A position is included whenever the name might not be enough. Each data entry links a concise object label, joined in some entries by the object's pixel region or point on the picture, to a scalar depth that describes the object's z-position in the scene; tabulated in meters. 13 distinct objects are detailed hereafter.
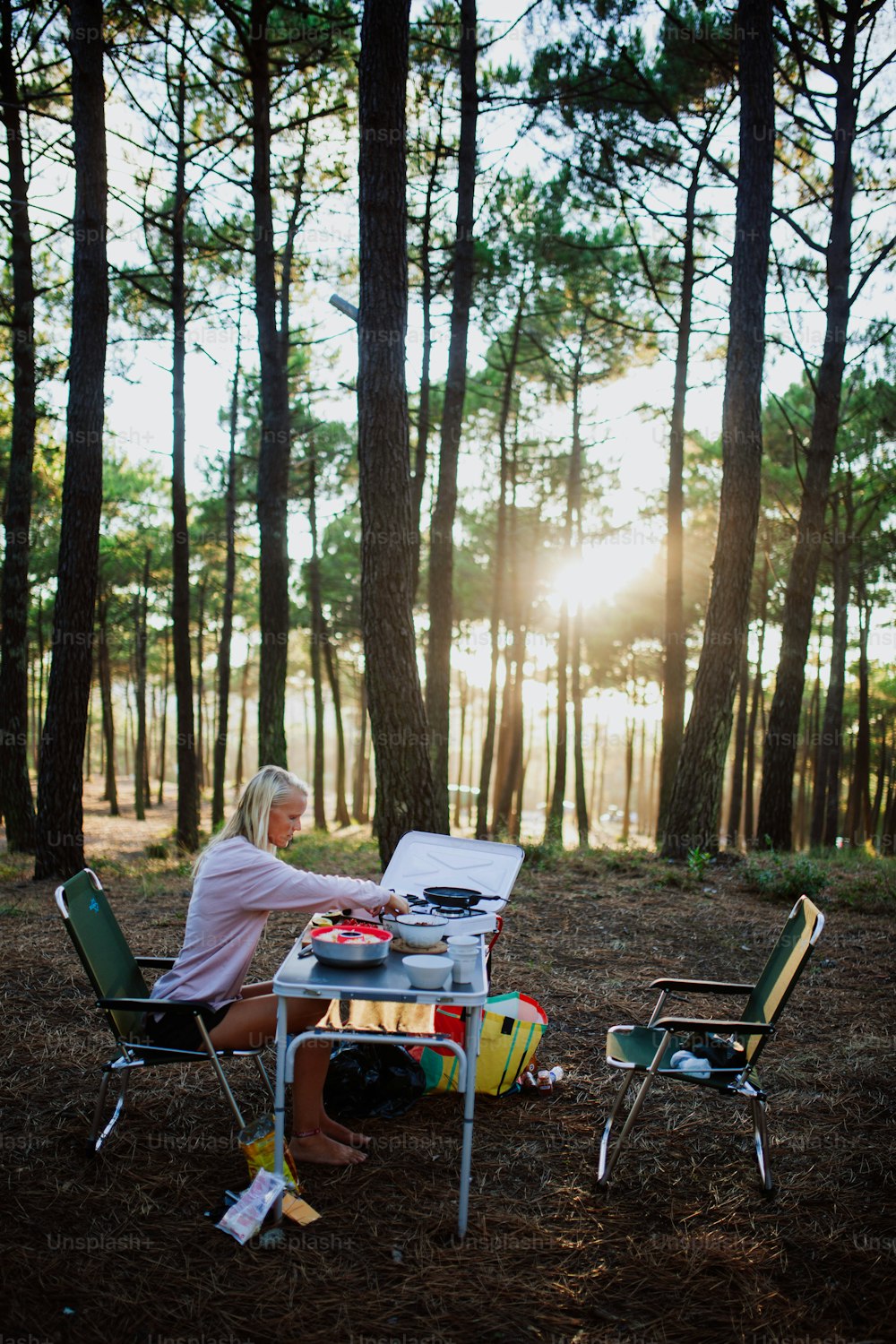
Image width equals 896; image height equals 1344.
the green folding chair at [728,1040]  2.97
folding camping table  2.47
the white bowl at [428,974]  2.53
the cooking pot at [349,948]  2.66
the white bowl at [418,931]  2.86
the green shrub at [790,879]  7.26
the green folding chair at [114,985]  2.94
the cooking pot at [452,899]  3.31
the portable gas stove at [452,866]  3.73
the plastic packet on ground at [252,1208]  2.60
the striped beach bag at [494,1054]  3.57
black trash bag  3.42
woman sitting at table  2.97
